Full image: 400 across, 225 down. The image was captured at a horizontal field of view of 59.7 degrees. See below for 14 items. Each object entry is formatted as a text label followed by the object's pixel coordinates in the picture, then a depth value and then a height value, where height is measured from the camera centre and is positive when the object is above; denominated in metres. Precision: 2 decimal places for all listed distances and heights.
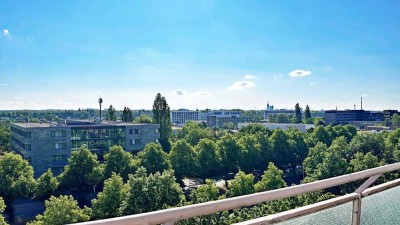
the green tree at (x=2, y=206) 22.95 -5.77
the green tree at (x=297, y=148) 47.41 -4.48
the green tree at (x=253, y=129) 61.93 -2.27
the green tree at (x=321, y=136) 55.59 -3.19
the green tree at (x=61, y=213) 19.45 -5.41
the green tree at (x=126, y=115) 75.55 +0.59
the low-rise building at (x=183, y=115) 193.12 +1.18
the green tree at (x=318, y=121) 114.36 -1.63
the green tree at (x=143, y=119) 78.61 -0.34
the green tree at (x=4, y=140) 63.07 -4.01
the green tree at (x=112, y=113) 81.94 +1.13
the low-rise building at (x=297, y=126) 92.56 -2.66
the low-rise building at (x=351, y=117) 128.66 -0.44
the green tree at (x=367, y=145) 42.72 -3.66
